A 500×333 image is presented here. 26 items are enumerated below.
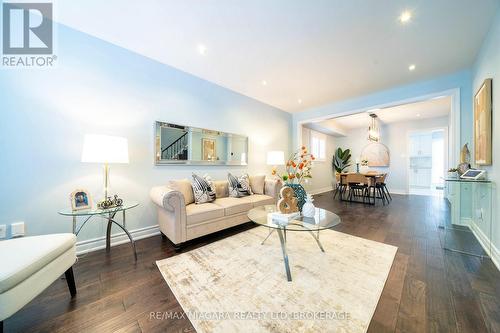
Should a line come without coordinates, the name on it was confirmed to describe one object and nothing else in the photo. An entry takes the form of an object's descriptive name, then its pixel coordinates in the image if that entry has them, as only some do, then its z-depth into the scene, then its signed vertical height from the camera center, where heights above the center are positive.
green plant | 7.10 +0.30
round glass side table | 1.69 -0.47
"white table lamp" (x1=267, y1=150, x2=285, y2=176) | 4.09 +0.19
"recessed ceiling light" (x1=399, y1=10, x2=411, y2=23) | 1.82 +1.61
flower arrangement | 1.95 -0.10
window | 6.25 +0.79
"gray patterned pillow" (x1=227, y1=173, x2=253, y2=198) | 3.07 -0.39
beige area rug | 1.13 -1.00
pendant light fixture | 5.22 +1.09
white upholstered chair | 0.89 -0.60
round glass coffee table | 1.62 -0.58
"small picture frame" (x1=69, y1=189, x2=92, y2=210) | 1.80 -0.37
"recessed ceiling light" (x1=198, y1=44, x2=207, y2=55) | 2.35 +1.62
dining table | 4.57 -0.32
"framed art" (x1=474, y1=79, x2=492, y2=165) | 2.03 +0.54
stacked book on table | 1.77 -0.54
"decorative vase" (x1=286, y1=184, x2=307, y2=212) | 2.02 -0.33
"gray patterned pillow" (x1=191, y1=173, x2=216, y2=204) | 2.61 -0.37
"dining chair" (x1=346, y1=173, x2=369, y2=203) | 4.50 -0.40
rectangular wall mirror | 2.71 +0.35
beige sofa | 2.06 -0.62
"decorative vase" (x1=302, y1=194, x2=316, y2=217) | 1.92 -0.48
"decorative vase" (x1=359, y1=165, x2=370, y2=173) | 6.81 -0.06
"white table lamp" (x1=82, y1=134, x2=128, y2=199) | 1.78 +0.17
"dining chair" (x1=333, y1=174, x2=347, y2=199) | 5.02 -0.43
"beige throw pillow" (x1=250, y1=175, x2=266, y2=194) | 3.38 -0.34
